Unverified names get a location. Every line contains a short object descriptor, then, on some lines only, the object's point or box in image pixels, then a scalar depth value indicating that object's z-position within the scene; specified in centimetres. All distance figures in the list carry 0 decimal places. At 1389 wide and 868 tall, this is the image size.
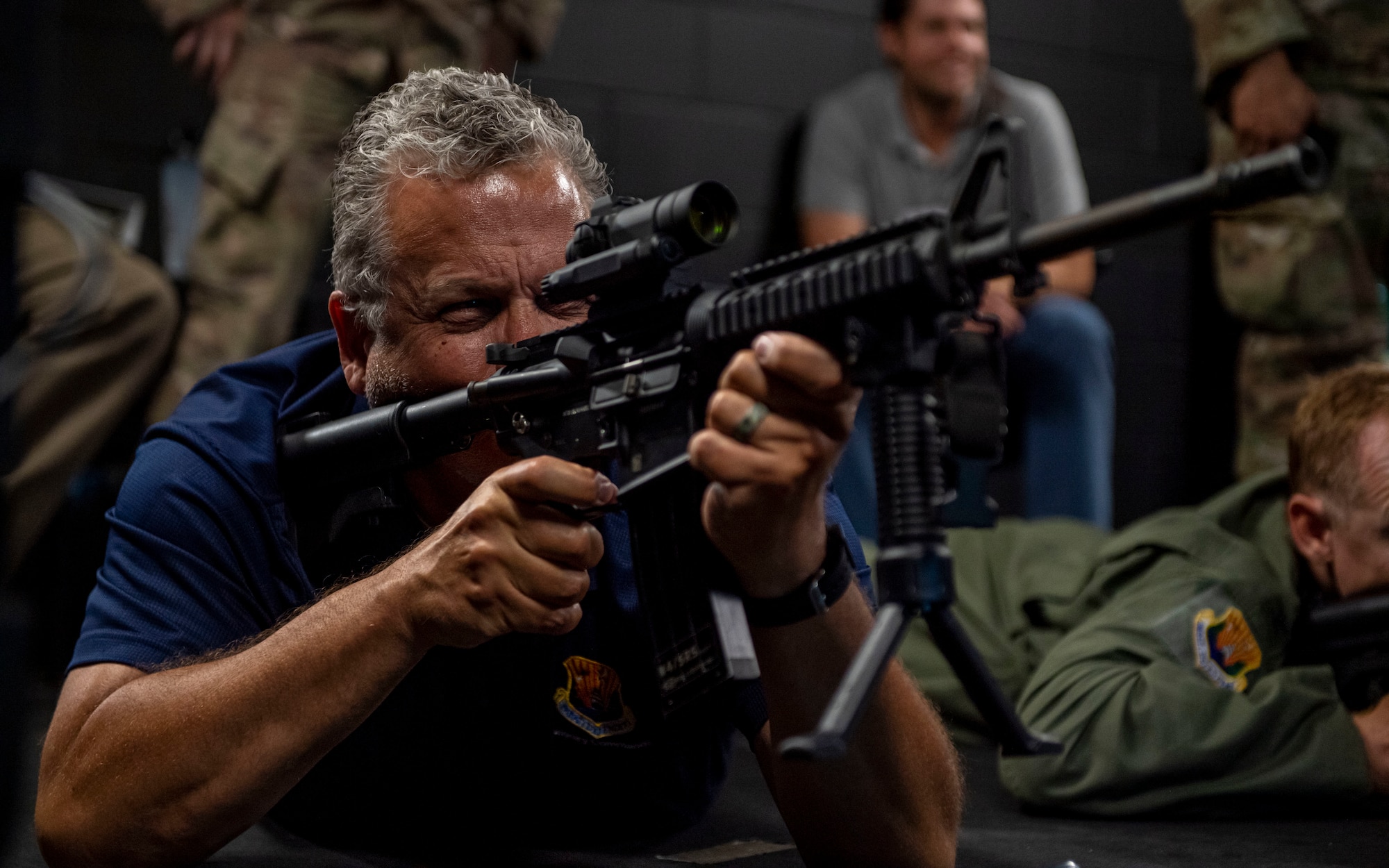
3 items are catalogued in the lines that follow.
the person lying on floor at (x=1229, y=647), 162
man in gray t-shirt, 297
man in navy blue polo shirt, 98
